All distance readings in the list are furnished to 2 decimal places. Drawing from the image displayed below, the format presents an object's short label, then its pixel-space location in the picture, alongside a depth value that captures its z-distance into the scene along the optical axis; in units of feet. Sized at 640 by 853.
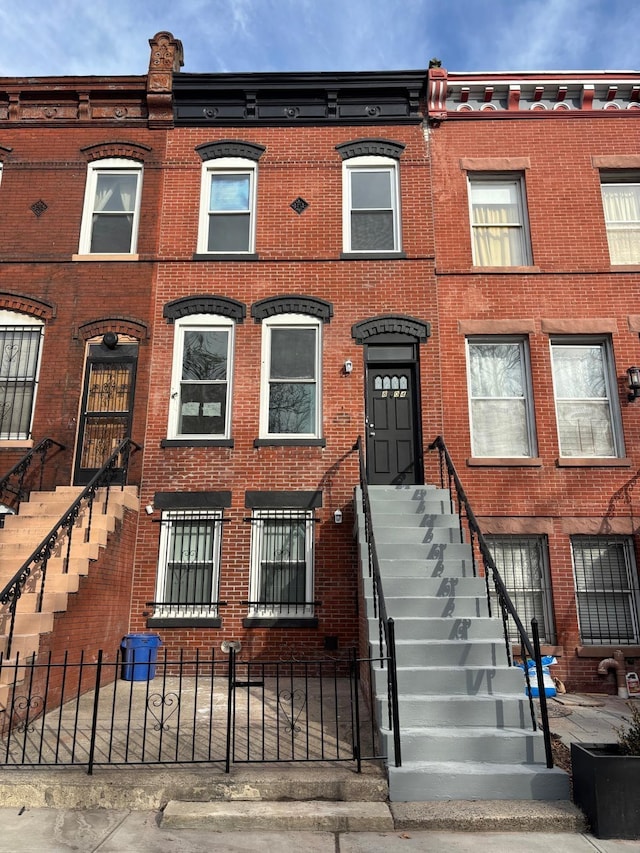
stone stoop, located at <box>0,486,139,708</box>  22.33
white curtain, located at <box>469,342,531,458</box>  33.99
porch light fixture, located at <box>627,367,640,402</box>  33.32
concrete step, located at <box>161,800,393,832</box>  15.07
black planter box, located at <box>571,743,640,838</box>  14.75
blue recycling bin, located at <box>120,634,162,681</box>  28.48
